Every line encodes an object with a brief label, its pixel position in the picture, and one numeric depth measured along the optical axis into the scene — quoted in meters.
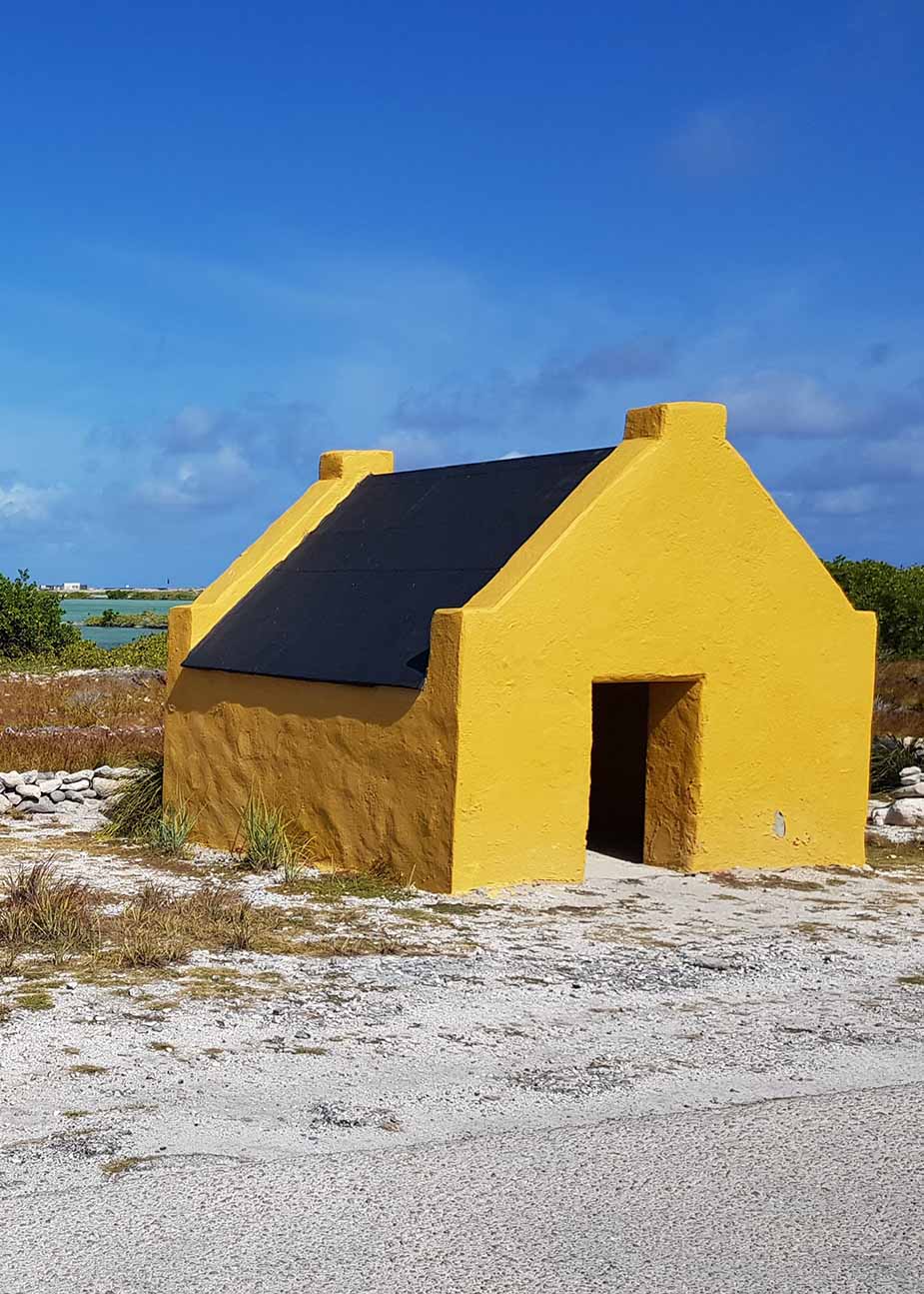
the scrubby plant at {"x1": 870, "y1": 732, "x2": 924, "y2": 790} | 17.77
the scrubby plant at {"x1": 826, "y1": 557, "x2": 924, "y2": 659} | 30.47
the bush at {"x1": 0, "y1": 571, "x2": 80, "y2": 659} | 32.62
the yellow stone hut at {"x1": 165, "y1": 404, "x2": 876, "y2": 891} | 10.38
